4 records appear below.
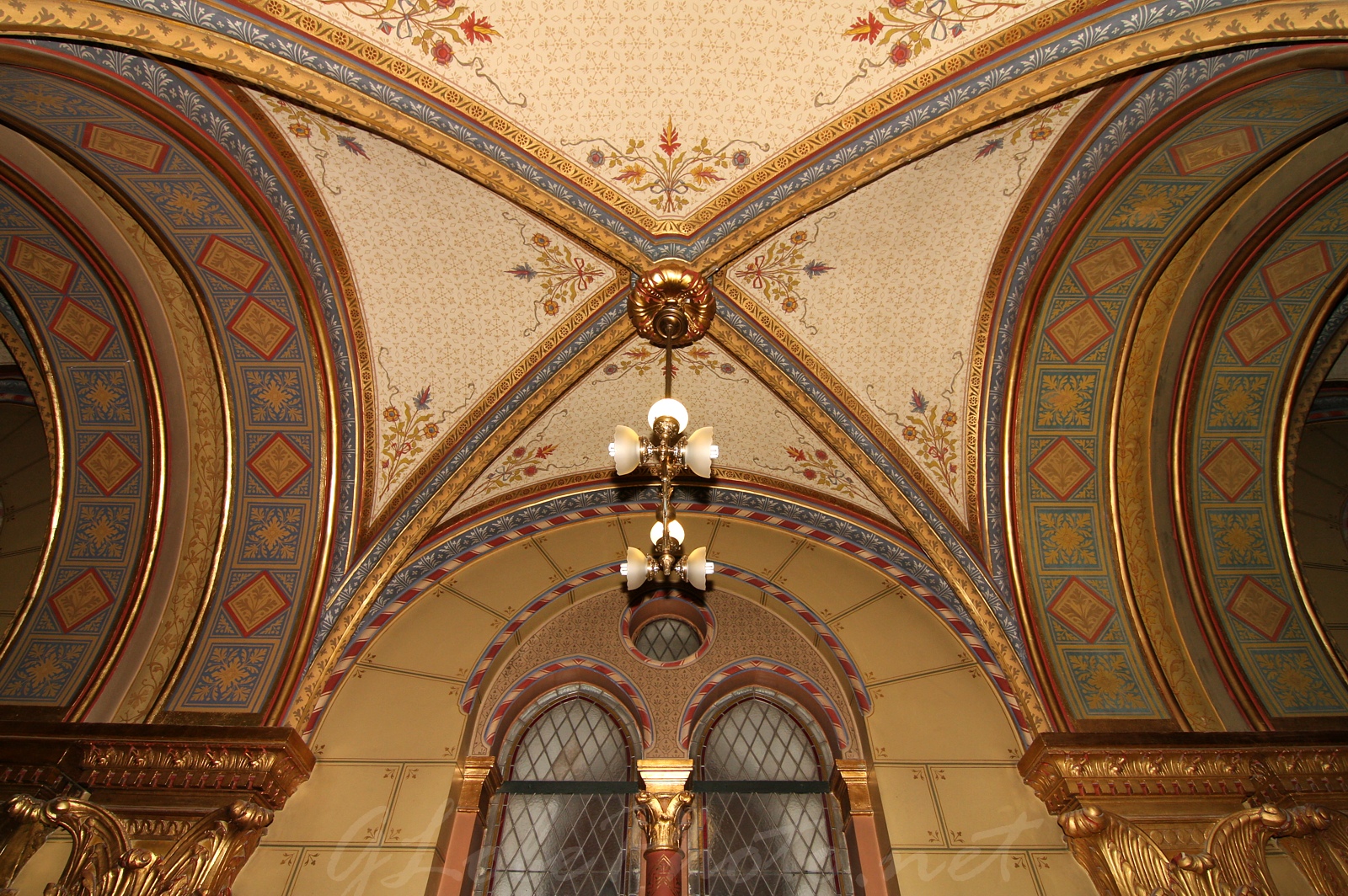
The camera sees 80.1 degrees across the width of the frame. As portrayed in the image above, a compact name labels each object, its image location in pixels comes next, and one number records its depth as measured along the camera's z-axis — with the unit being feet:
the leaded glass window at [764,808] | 18.97
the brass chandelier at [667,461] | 13.80
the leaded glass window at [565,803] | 19.12
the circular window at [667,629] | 23.95
